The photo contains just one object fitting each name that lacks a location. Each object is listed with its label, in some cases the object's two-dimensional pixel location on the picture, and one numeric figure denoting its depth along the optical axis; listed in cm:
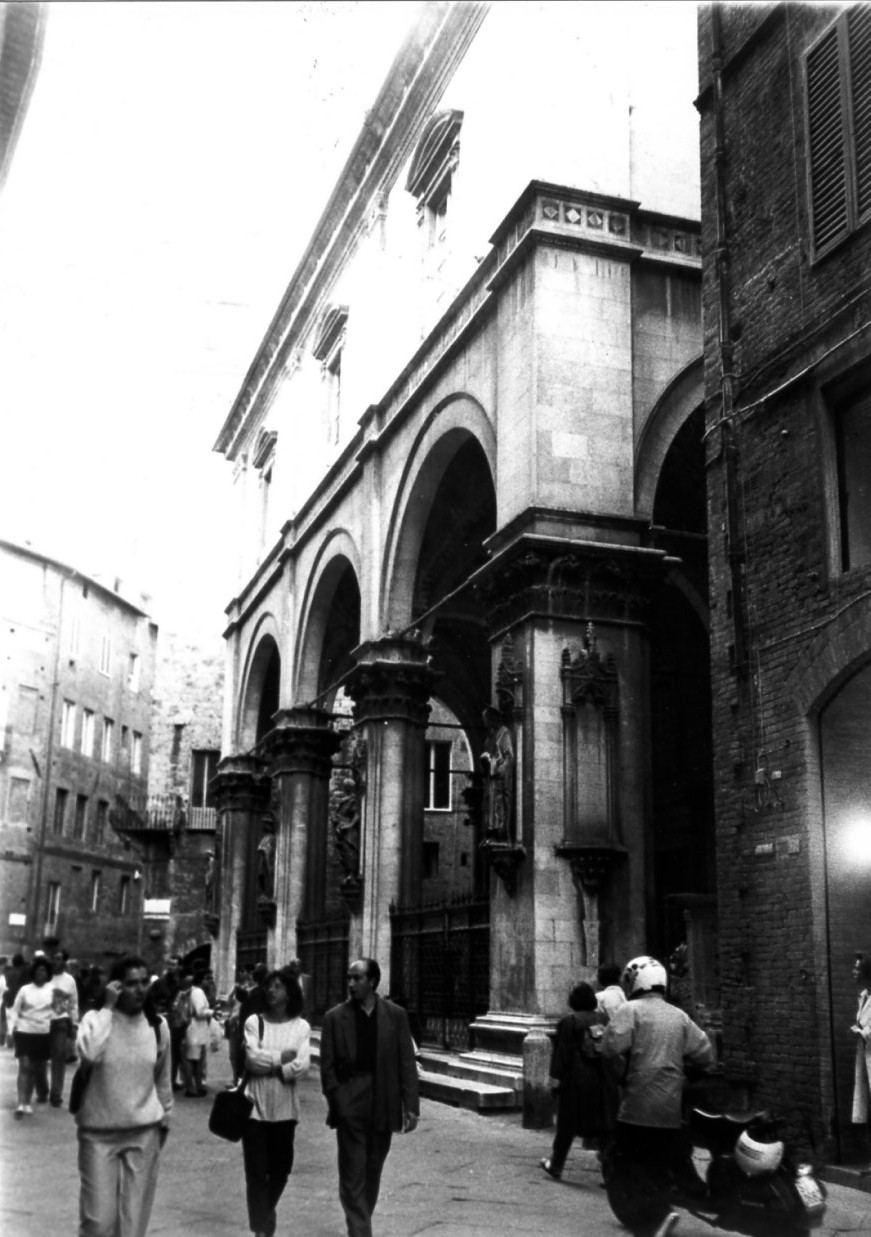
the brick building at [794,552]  993
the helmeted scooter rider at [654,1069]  678
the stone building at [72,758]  3726
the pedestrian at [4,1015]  2121
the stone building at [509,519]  1434
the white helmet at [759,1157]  664
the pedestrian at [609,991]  1038
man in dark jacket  710
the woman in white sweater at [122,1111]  597
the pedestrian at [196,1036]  1511
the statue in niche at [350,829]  2023
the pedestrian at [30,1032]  1291
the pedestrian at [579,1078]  932
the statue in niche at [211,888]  3394
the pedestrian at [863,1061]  942
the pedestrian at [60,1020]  1339
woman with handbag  705
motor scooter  661
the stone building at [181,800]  4119
